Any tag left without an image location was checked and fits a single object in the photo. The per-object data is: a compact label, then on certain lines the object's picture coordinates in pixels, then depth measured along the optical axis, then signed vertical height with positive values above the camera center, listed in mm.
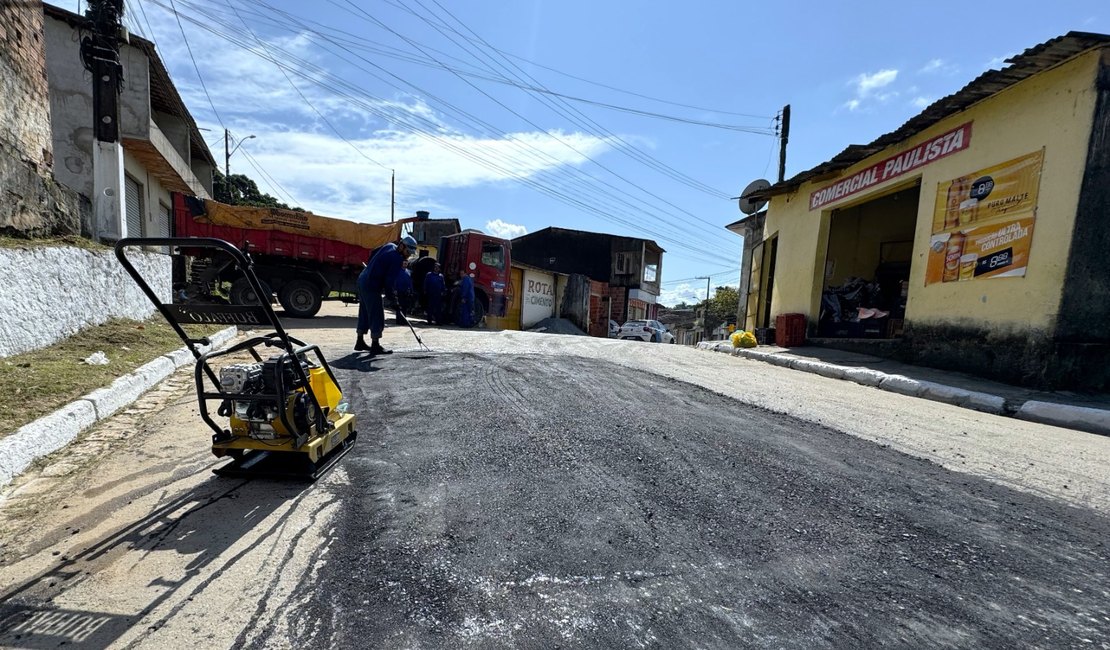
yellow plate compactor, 2422 -667
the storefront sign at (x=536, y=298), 21797 -96
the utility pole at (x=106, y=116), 8141 +2639
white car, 23172 -1467
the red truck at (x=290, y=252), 11453 +846
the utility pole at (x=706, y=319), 37162 -1159
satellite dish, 13234 +3064
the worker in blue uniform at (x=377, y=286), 6746 +15
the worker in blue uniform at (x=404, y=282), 6758 +85
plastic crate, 10719 -449
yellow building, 5938 +1464
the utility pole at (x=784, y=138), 17609 +6391
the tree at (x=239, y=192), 29727 +6115
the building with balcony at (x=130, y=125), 11734 +3861
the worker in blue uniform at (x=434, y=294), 12500 -119
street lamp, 28219 +7535
